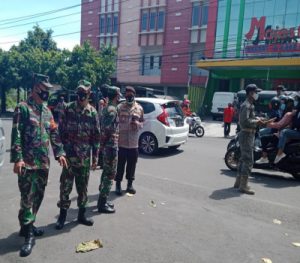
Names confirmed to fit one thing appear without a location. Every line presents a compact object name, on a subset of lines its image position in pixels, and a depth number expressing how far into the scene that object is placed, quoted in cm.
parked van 2503
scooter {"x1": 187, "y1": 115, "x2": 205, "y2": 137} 1616
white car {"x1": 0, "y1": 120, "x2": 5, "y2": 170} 462
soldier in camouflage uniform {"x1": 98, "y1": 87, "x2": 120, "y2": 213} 487
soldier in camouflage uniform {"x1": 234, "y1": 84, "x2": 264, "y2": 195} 594
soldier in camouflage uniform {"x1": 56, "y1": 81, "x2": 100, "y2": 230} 409
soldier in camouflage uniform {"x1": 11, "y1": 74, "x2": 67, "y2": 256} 351
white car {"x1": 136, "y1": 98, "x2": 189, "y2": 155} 958
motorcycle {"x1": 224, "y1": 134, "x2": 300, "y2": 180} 706
